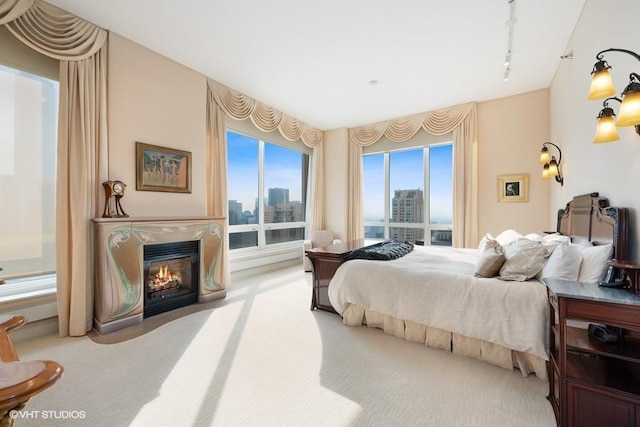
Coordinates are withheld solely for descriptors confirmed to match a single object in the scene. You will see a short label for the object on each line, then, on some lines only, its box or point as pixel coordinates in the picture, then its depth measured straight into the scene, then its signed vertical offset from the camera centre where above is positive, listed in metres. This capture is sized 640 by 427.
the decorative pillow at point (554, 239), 2.32 -0.23
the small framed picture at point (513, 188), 4.16 +0.41
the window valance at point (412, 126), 4.63 +1.71
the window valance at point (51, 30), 2.21 +1.67
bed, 1.84 -0.69
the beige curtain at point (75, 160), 2.51 +0.50
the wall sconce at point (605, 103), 1.29 +0.59
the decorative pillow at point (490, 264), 2.21 -0.44
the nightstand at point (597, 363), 1.26 -0.85
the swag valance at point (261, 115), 3.97 +1.71
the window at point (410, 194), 5.02 +0.37
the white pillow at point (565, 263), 1.78 -0.35
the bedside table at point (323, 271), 3.04 -0.71
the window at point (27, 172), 2.43 +0.37
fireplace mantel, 2.60 -0.53
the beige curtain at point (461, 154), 4.50 +1.03
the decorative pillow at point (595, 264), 1.70 -0.33
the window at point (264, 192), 4.64 +0.40
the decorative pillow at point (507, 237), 3.15 -0.30
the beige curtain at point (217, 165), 3.86 +0.69
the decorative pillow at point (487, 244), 2.61 -0.32
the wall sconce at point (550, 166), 3.30 +0.61
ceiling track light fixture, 2.43 +1.90
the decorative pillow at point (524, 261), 2.08 -0.39
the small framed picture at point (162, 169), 3.09 +0.53
